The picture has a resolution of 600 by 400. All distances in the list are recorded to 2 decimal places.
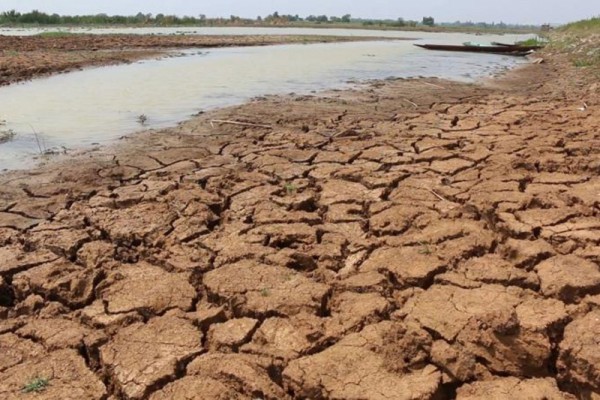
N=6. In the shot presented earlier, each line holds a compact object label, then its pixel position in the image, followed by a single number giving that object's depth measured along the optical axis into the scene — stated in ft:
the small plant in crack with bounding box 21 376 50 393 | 7.02
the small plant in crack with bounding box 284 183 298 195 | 13.58
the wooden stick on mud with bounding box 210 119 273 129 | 21.47
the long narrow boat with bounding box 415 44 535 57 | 65.32
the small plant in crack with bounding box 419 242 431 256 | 10.09
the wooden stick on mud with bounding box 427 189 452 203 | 12.78
